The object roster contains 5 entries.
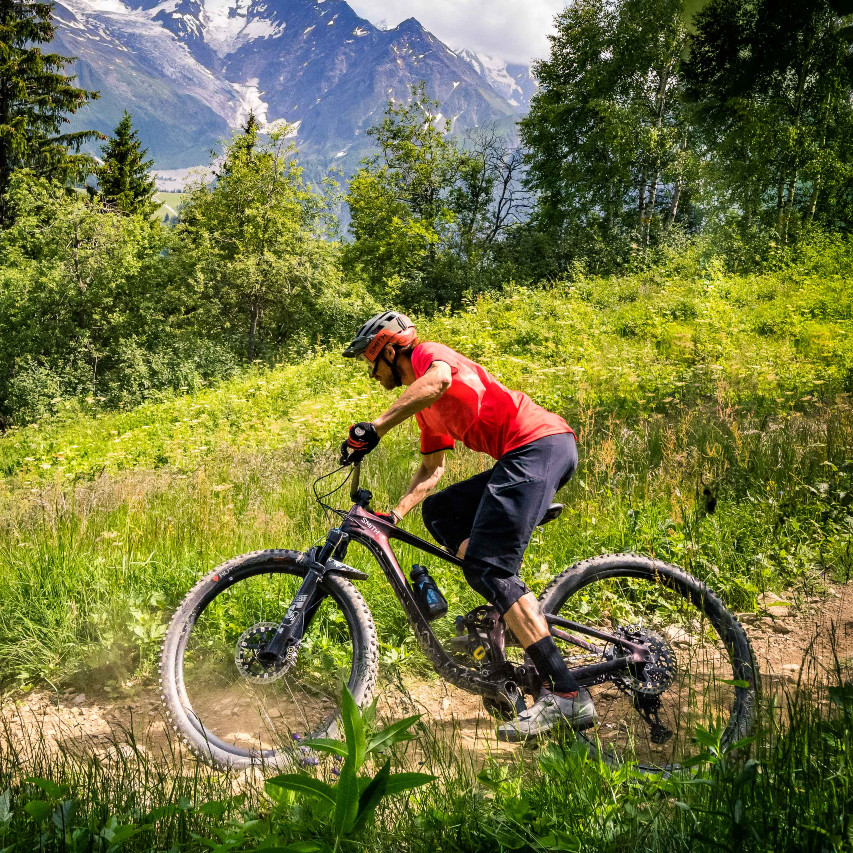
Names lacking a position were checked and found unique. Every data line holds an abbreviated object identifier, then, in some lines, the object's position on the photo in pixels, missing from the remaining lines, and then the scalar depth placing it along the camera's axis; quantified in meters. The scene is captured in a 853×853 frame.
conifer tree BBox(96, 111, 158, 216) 40.57
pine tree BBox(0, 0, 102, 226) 28.27
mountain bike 3.20
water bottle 3.41
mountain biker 3.10
